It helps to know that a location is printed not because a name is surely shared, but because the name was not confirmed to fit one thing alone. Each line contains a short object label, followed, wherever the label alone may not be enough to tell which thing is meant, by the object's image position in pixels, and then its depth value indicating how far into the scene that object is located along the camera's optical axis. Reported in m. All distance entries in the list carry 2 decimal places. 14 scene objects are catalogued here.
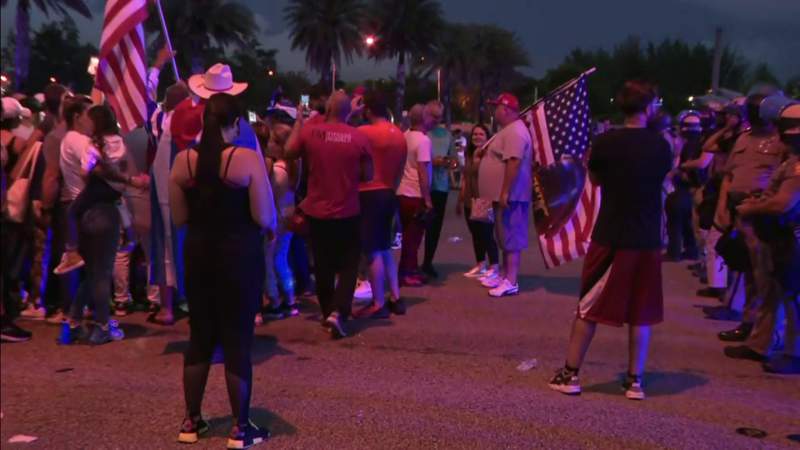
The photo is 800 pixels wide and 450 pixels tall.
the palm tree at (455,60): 56.28
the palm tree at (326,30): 51.91
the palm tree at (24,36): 31.35
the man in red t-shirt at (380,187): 6.89
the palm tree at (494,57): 61.09
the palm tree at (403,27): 48.38
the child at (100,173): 5.87
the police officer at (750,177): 6.05
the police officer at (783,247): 5.34
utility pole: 35.53
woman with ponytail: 4.08
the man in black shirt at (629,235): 4.91
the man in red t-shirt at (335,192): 6.27
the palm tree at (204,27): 41.38
